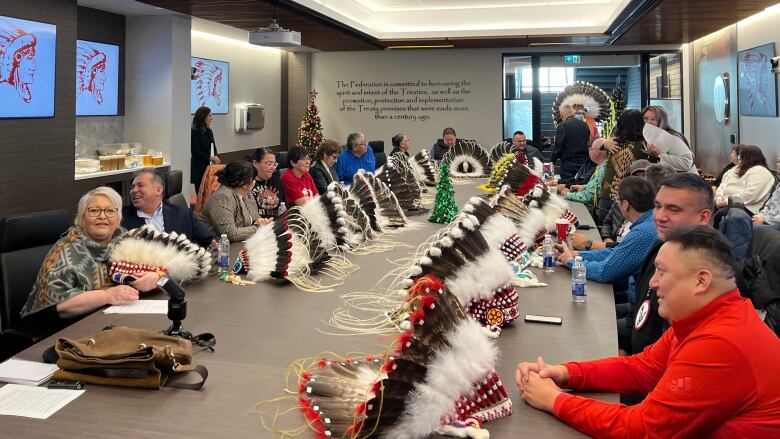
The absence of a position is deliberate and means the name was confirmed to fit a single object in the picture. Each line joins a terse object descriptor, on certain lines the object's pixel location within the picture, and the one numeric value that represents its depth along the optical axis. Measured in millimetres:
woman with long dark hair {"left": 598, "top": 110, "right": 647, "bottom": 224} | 5594
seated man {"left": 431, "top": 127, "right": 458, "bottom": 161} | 10094
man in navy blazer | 3975
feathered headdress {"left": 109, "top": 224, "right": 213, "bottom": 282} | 3000
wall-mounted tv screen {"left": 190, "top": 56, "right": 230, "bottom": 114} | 9625
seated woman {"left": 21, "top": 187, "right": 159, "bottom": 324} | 2775
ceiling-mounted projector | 6918
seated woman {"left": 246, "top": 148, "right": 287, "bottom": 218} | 5449
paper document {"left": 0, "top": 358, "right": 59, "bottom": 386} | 1984
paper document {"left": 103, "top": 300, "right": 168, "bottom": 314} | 2736
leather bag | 1945
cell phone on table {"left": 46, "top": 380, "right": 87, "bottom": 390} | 1955
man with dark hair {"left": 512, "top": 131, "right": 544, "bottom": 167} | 9031
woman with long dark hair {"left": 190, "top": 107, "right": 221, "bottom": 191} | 8852
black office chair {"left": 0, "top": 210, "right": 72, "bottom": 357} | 3041
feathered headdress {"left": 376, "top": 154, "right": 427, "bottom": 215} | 5742
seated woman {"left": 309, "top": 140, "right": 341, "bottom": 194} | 6816
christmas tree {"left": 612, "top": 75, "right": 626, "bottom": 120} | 11836
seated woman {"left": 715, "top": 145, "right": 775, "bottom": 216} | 6605
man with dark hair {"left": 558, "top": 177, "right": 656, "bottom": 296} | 3230
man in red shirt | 1576
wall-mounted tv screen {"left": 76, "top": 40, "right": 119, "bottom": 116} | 7400
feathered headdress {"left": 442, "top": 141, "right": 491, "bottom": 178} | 8633
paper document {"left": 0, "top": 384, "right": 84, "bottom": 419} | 1785
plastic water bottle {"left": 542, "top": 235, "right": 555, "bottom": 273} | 3545
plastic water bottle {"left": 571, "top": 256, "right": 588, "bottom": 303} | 2881
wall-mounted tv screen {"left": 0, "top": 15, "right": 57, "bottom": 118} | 5730
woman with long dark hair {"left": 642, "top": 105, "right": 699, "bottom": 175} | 5902
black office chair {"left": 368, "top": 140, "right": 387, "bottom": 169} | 10039
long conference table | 1711
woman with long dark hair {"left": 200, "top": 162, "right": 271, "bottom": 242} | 4461
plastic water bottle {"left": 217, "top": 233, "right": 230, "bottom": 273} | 3539
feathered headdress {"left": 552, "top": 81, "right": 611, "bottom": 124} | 9836
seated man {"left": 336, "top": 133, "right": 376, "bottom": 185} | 7930
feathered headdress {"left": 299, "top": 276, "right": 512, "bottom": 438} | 1544
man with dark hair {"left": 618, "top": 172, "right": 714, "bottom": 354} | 2789
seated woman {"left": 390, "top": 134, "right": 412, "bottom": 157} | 9625
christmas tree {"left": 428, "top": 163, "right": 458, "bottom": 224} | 5035
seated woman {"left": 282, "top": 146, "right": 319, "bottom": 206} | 5977
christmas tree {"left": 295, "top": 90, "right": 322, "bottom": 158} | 12047
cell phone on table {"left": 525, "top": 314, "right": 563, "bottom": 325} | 2576
